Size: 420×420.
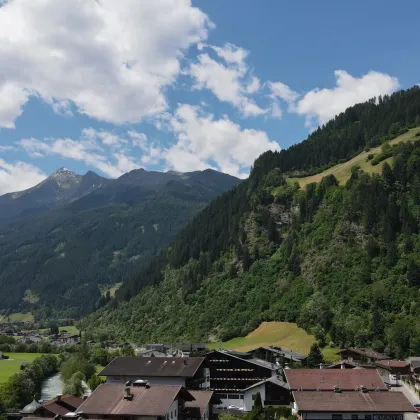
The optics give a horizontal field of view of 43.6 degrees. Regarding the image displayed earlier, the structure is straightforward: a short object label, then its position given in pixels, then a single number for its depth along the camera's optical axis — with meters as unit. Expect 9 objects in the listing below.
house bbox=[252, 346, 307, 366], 113.25
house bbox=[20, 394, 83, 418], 70.84
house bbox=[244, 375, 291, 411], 85.62
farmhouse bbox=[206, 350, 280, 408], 97.56
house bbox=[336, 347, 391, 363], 111.81
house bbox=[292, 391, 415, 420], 61.94
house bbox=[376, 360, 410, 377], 104.12
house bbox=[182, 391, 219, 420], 60.19
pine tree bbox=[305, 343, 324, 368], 108.09
